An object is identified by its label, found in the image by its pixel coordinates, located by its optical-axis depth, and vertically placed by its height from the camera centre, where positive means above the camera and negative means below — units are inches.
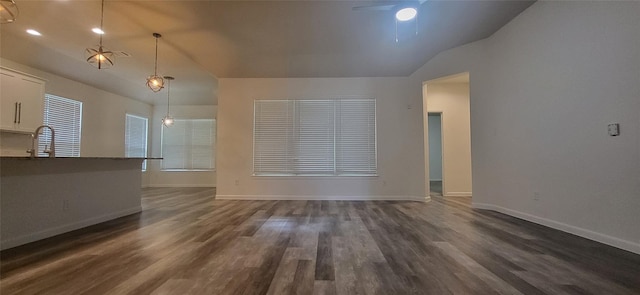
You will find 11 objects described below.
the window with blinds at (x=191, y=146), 348.8 +15.4
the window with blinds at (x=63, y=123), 224.8 +30.7
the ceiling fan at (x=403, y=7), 112.8 +64.2
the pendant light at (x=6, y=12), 95.6 +52.3
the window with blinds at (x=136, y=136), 316.5 +26.8
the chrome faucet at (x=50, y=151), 115.0 +3.2
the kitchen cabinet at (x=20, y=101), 176.9 +39.4
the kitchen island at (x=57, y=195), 105.4 -17.5
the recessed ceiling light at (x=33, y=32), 163.4 +77.2
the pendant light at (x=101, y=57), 137.0 +51.5
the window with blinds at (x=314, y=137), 243.3 +18.9
